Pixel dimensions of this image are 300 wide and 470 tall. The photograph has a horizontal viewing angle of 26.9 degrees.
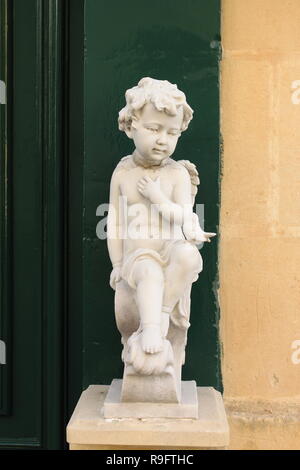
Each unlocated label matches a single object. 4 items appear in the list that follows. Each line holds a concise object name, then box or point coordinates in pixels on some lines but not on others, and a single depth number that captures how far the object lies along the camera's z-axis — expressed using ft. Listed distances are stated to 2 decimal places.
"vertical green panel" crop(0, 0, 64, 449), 9.67
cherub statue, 7.24
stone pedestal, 7.22
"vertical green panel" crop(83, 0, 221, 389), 9.03
